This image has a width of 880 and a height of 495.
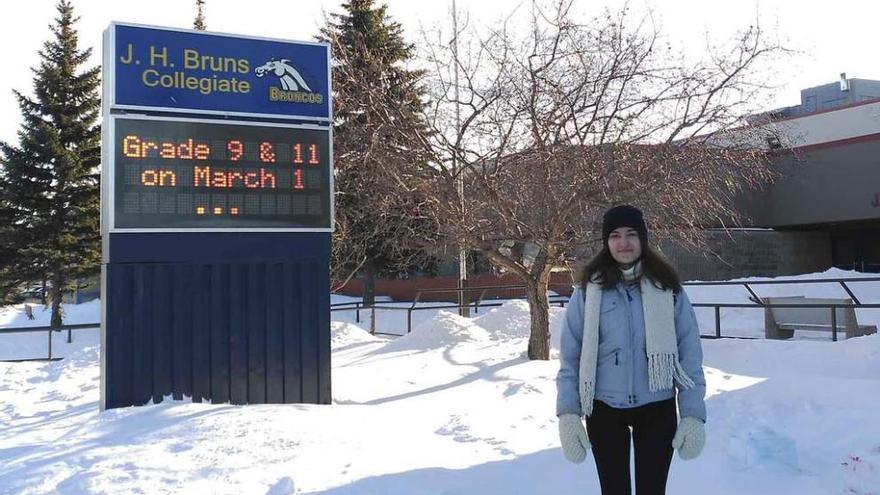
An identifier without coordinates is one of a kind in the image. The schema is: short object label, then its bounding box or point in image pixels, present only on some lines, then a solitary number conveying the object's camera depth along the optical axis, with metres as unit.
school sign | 7.35
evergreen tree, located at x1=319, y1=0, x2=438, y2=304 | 10.16
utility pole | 10.14
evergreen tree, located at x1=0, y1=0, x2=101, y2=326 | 26.22
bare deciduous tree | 9.48
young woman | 3.18
